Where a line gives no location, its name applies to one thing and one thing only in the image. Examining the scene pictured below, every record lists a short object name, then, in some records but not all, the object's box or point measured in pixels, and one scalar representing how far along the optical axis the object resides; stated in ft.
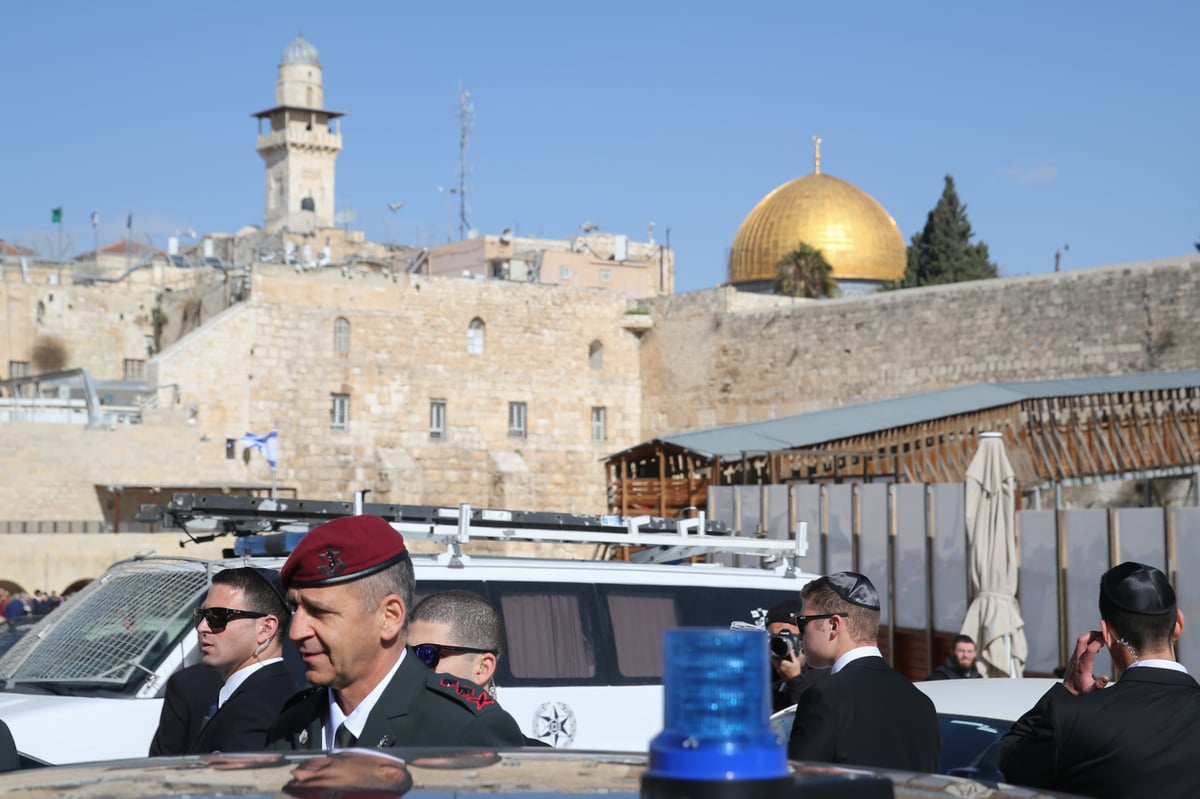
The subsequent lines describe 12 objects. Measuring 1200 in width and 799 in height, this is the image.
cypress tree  144.66
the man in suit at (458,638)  12.91
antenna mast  179.11
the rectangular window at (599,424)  117.19
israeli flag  92.02
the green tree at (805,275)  140.26
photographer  16.83
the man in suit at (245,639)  12.49
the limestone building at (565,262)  142.10
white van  18.06
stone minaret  168.55
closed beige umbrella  34.37
